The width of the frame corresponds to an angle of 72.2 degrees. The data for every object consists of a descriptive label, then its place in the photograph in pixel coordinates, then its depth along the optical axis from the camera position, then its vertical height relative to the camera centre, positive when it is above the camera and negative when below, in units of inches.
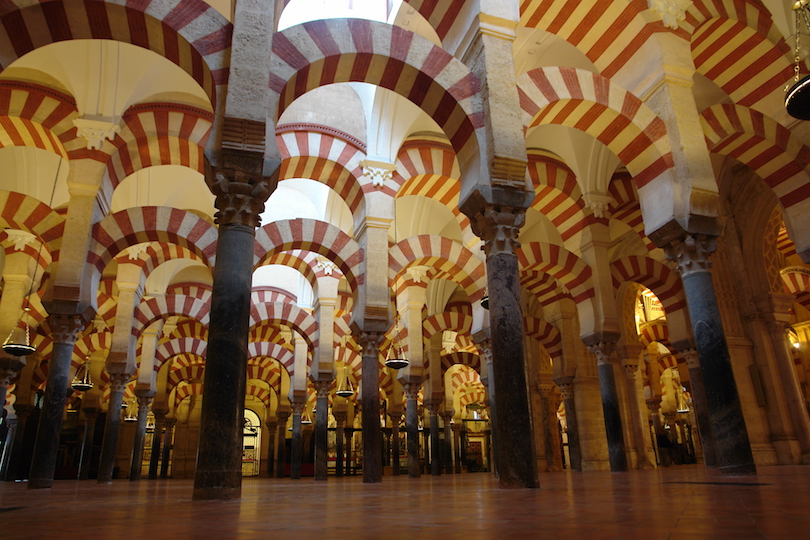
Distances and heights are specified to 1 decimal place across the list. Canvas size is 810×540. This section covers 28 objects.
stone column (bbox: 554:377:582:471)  444.8 +24.6
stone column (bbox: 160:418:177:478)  730.8 +19.7
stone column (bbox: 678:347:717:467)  358.0 +27.8
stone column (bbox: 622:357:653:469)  435.8 +29.8
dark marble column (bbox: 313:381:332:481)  461.1 +25.6
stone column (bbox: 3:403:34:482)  573.9 +29.0
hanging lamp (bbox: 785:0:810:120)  167.2 +101.5
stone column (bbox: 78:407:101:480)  605.9 +29.7
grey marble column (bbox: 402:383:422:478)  444.8 +24.8
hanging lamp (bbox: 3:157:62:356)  327.6 +72.5
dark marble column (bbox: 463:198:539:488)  178.1 +39.8
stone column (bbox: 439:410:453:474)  674.8 +16.6
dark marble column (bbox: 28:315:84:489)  282.0 +32.5
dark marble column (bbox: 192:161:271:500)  154.7 +39.4
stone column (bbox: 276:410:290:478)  711.7 +24.9
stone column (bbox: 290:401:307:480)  559.9 +17.6
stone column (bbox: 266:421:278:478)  838.5 +22.2
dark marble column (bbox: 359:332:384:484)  315.9 +28.3
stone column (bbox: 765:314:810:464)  339.9 +40.4
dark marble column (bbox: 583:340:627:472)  322.0 +30.9
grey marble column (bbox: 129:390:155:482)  500.4 +28.7
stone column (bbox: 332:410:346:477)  661.3 +21.5
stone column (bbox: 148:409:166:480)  647.1 +26.9
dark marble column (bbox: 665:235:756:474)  205.6 +34.4
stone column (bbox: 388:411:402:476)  684.7 +24.7
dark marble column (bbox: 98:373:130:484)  421.7 +23.9
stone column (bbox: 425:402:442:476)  550.0 +14.9
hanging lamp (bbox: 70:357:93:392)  473.3 +67.9
